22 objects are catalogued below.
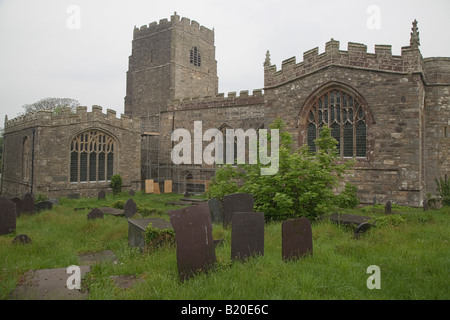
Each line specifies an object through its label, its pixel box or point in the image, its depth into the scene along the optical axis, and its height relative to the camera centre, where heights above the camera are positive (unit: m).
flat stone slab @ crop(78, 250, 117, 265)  5.74 -1.65
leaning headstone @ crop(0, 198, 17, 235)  7.34 -1.08
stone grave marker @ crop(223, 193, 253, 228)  7.73 -0.80
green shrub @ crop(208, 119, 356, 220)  8.03 -0.33
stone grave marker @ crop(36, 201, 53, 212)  11.35 -1.27
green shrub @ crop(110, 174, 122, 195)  18.12 -0.76
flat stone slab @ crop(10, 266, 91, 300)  3.76 -1.49
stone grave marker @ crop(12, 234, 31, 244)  6.24 -1.37
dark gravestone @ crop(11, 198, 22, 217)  10.40 -1.17
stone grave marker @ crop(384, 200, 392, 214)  10.48 -1.19
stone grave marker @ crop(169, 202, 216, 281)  4.52 -1.01
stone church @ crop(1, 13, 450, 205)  12.23 +2.22
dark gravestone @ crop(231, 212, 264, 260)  5.21 -1.06
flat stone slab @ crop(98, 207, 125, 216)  10.75 -1.41
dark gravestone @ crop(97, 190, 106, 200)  16.09 -1.24
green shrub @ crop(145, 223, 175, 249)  5.99 -1.26
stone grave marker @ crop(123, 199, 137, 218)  10.45 -1.26
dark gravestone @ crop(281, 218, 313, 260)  5.23 -1.12
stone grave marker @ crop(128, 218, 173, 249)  6.29 -1.16
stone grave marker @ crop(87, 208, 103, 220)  9.60 -1.33
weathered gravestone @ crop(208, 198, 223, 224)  9.02 -1.13
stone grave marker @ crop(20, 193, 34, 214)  10.58 -1.17
